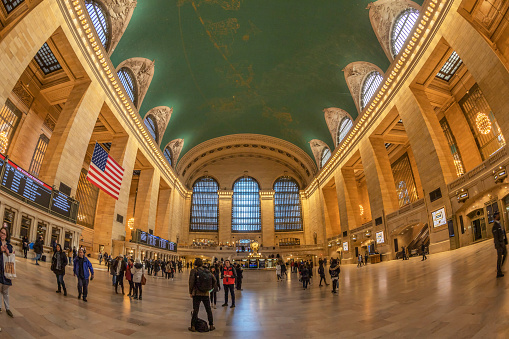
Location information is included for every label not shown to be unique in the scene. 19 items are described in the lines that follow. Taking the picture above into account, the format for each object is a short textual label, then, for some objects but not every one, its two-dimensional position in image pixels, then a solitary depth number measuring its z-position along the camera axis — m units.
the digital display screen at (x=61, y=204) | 13.06
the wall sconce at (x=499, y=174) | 11.15
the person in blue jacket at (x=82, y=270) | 5.90
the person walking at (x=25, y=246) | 10.16
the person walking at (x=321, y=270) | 10.12
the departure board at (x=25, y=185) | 10.33
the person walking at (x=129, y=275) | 7.32
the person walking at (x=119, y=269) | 7.78
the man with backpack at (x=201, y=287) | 4.24
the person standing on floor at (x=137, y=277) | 7.00
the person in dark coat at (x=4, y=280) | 3.68
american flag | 14.15
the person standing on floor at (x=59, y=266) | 6.12
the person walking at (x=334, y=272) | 7.93
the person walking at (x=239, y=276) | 10.07
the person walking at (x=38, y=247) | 9.97
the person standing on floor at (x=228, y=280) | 6.50
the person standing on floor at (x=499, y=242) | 4.82
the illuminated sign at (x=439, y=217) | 14.33
